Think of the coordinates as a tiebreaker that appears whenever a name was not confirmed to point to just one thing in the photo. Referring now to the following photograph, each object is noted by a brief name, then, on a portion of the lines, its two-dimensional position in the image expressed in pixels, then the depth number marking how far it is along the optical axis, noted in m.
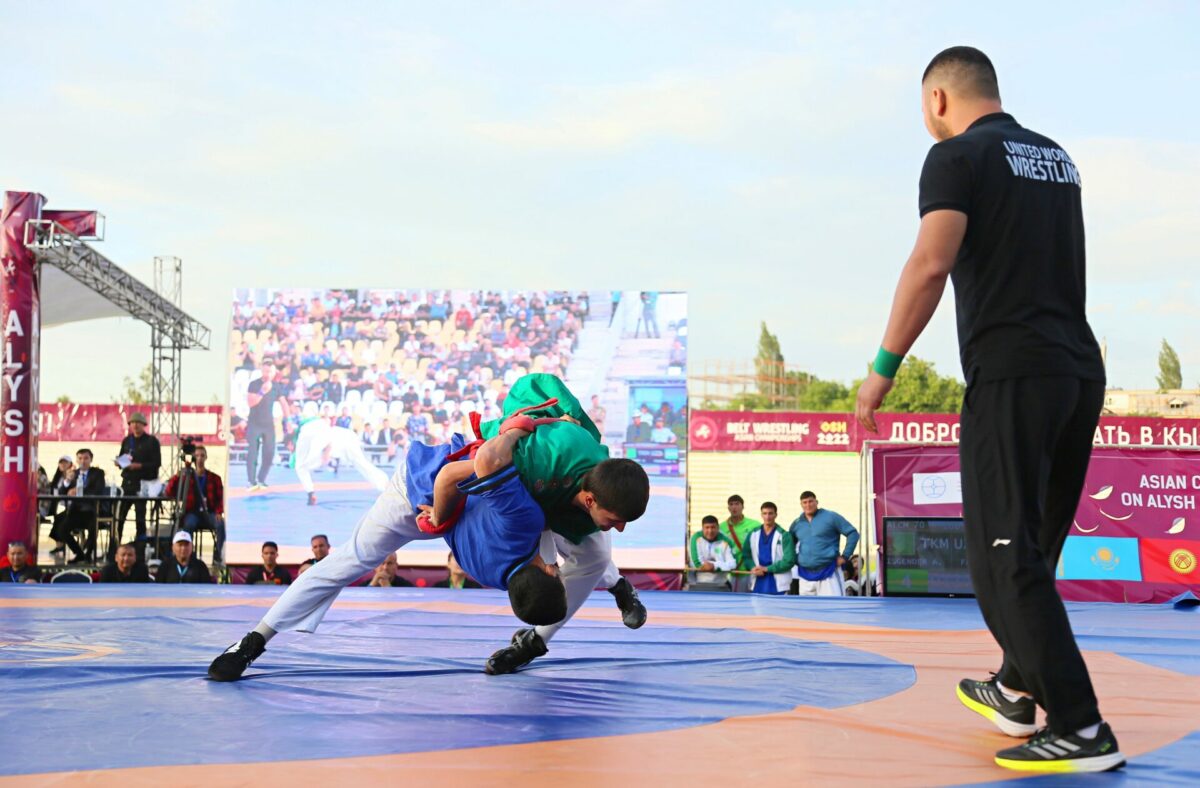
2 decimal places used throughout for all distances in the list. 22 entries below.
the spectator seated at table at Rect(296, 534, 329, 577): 10.73
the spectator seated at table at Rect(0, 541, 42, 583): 10.30
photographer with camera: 12.20
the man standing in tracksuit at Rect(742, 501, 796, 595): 10.13
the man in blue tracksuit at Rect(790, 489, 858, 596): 9.93
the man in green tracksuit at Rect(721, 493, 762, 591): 10.79
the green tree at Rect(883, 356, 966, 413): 49.78
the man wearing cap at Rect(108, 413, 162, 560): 13.26
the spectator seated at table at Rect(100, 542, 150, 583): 9.65
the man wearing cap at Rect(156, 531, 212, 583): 9.88
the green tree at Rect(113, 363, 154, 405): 54.28
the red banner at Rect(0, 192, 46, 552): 11.87
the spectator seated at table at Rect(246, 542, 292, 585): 10.63
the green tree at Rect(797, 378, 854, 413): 61.78
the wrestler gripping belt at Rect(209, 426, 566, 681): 3.36
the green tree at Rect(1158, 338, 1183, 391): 72.12
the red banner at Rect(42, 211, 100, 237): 12.93
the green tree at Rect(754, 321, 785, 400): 65.62
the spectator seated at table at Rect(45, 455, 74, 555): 13.50
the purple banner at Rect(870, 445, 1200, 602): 9.60
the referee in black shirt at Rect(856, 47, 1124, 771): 2.57
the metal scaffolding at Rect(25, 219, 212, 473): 12.76
